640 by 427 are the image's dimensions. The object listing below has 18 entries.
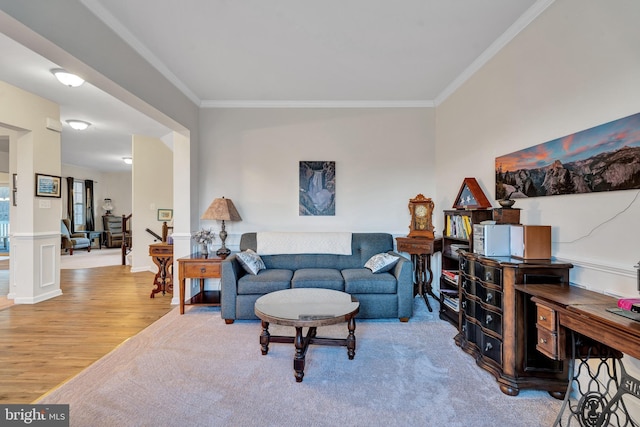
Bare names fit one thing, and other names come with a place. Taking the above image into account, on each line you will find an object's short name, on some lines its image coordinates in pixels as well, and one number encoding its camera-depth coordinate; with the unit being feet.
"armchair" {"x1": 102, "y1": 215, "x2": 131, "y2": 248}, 30.99
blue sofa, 10.03
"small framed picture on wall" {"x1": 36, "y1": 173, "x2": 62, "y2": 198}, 12.76
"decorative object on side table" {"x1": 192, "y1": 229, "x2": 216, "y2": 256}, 11.78
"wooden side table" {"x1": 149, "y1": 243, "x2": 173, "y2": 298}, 13.29
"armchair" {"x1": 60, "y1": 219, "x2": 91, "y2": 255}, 26.21
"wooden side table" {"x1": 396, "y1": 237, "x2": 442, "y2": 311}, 11.07
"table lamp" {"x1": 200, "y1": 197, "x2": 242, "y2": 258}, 11.63
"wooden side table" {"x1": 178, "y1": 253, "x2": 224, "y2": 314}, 10.91
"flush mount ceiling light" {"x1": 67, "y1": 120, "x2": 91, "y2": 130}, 15.33
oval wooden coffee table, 6.76
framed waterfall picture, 13.19
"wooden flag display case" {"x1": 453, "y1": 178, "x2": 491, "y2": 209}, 9.04
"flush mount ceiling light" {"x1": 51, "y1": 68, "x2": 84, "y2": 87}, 9.98
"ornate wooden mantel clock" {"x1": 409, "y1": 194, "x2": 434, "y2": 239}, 12.02
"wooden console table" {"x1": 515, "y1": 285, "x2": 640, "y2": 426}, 3.93
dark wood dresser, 6.17
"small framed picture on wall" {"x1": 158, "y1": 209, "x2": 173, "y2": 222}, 19.39
